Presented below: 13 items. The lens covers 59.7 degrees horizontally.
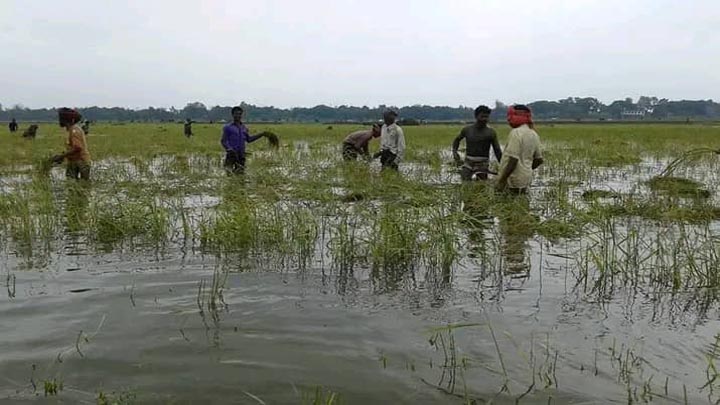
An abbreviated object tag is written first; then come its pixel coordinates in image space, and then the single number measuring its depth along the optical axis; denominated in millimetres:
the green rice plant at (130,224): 6027
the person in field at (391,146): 10586
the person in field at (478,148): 8180
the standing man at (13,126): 35775
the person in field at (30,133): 27177
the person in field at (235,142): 10086
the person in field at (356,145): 11977
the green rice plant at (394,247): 4879
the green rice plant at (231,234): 5664
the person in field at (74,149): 8125
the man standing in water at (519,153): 6676
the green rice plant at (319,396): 2773
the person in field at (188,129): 30609
